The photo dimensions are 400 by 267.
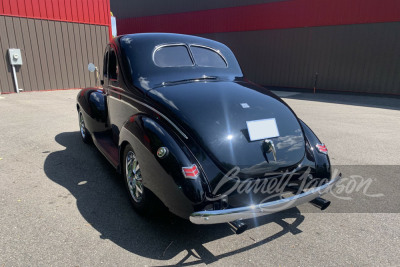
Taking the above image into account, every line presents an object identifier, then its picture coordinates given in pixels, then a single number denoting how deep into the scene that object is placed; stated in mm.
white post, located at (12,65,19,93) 10376
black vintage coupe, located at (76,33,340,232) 2164
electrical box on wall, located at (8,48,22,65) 10055
